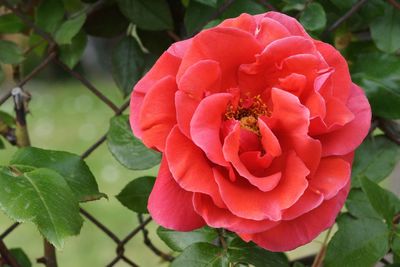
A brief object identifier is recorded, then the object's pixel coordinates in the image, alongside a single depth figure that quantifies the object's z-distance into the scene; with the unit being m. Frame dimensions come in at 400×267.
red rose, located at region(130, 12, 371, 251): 0.65
